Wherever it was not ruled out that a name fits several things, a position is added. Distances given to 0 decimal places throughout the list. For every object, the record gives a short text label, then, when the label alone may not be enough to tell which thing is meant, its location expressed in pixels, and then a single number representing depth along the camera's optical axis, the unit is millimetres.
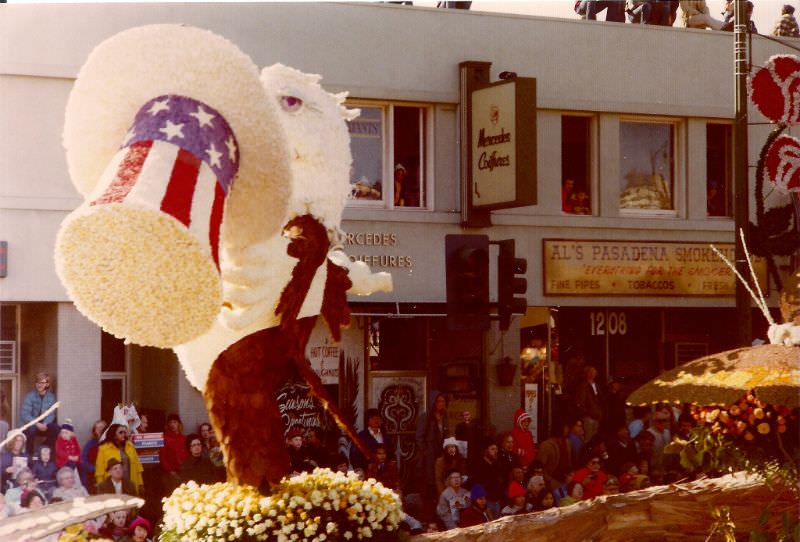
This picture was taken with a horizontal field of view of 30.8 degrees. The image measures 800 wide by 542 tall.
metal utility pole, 14711
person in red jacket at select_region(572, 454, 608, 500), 16641
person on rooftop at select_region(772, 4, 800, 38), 24344
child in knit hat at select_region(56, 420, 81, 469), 15898
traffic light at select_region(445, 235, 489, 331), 14125
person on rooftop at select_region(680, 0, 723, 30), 24203
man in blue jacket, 17547
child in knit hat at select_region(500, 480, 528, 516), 15992
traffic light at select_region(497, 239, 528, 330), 14703
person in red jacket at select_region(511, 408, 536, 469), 18406
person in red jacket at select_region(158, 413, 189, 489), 16031
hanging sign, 20609
